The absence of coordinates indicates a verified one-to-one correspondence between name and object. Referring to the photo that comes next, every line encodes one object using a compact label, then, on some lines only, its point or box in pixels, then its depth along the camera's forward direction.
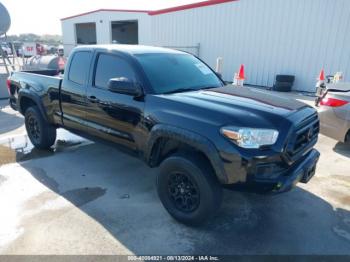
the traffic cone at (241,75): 8.26
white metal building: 10.30
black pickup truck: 2.64
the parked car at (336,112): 5.00
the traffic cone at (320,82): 6.60
